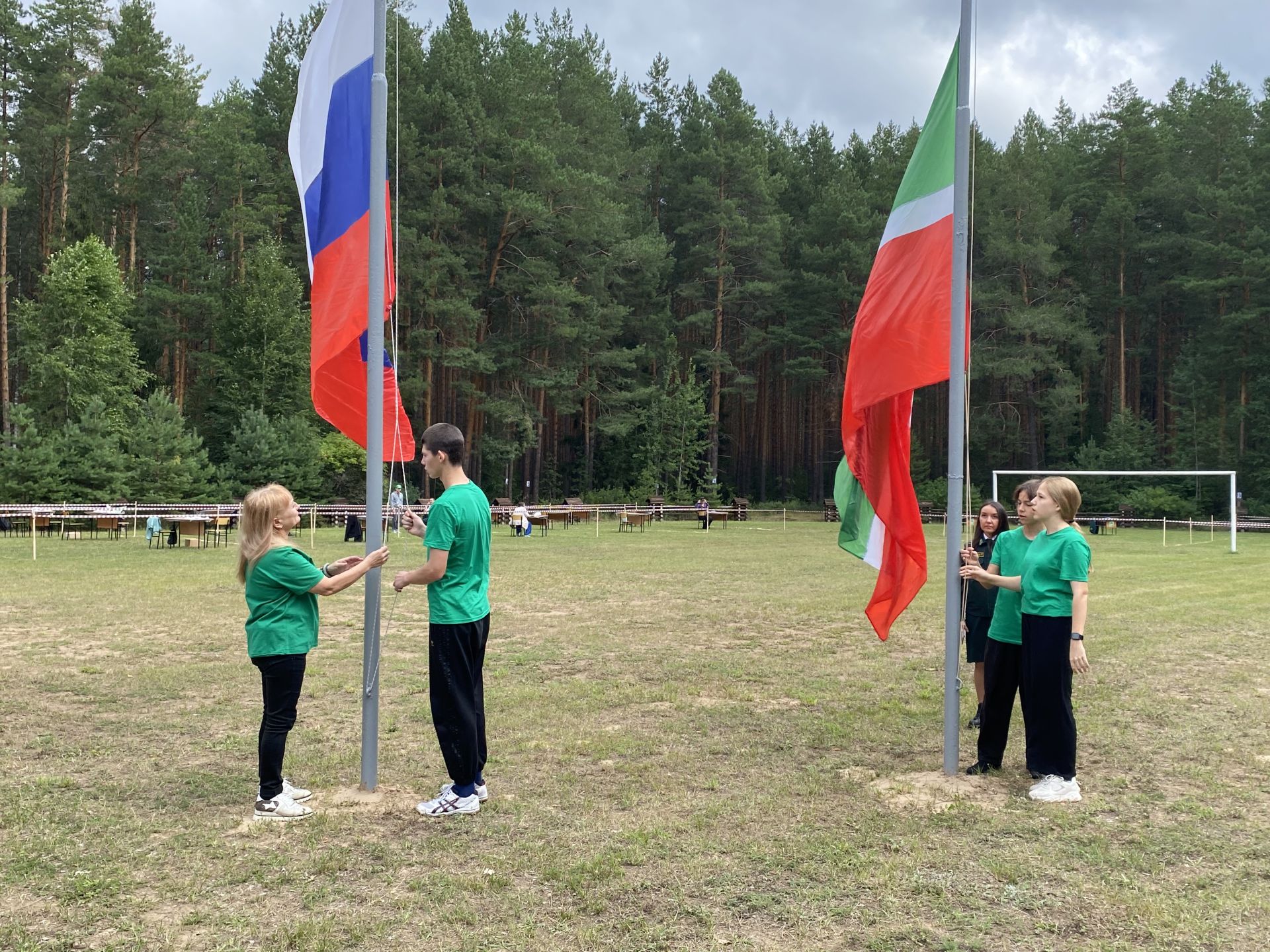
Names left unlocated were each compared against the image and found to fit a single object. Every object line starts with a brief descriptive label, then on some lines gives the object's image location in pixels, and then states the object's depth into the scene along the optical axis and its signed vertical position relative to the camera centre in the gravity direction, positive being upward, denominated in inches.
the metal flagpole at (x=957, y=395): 219.5 +20.6
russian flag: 207.3 +59.6
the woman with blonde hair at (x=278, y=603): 189.9 -24.7
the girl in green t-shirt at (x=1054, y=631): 210.1 -31.1
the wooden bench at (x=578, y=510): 1472.7 -44.2
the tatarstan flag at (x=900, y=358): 223.5 +29.5
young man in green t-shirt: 189.0 -25.1
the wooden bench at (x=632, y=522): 1317.7 -55.3
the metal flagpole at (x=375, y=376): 203.9 +21.5
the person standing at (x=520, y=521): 1153.4 -48.0
